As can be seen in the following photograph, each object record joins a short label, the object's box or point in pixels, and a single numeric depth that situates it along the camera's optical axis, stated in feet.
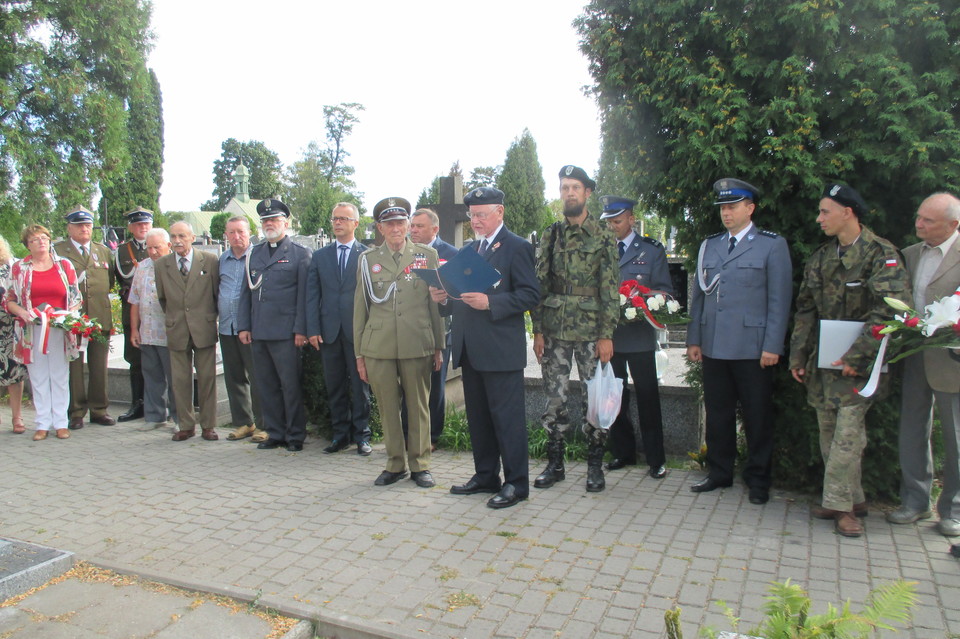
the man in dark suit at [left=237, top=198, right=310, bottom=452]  21.27
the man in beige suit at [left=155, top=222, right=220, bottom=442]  22.81
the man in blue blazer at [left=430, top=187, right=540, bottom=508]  16.03
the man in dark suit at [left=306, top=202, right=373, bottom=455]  20.88
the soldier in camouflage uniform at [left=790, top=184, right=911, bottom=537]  13.47
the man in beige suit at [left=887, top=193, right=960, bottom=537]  13.33
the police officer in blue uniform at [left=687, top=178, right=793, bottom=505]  15.33
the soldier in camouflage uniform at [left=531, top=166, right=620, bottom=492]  16.56
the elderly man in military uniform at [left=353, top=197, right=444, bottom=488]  17.56
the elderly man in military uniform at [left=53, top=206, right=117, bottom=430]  25.02
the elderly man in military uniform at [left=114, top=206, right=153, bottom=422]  25.81
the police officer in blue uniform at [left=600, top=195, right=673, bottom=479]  17.92
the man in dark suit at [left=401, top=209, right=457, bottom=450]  21.39
